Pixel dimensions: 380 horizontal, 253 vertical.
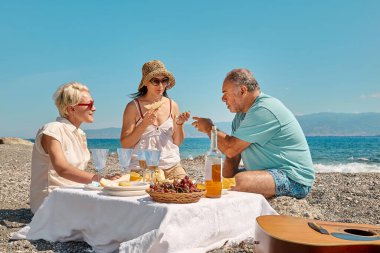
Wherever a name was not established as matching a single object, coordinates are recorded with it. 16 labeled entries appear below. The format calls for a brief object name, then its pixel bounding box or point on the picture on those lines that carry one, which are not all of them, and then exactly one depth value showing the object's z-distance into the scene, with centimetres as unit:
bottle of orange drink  332
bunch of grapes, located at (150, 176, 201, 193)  316
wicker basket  310
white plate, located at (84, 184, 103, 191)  373
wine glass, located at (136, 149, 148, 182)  341
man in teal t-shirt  505
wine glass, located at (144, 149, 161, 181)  334
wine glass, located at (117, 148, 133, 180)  357
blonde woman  434
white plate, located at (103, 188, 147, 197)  341
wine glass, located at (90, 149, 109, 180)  366
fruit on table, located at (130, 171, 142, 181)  376
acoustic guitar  265
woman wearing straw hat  536
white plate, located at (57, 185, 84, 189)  394
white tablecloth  304
